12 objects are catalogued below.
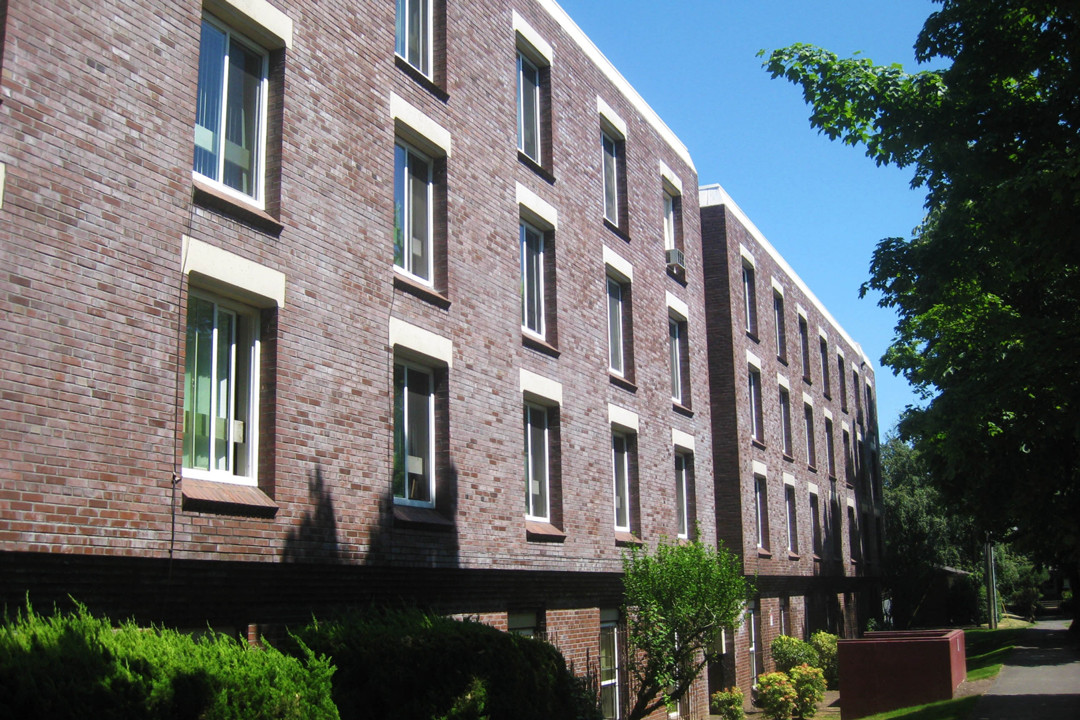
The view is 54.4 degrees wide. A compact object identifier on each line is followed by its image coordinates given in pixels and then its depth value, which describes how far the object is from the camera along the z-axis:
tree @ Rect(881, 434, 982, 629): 52.12
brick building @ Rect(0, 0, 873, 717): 8.59
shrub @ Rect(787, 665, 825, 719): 24.84
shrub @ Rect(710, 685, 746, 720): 22.70
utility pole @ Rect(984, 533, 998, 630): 55.59
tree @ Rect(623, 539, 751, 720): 16.39
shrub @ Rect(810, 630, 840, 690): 31.69
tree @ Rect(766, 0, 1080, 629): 12.73
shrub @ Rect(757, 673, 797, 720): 24.03
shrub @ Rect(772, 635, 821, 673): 28.55
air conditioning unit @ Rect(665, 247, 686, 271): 23.30
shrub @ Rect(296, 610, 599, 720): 9.82
